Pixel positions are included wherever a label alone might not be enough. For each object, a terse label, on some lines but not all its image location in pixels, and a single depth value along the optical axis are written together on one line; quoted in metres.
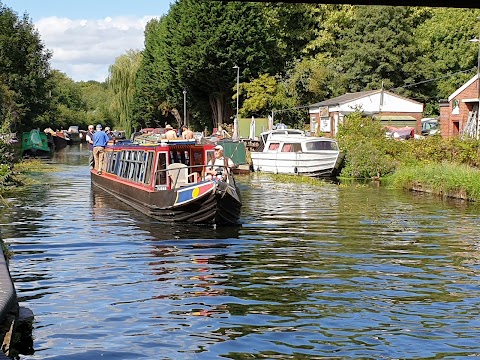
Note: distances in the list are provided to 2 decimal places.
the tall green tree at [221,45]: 63.59
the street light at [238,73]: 60.89
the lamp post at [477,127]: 38.09
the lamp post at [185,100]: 71.75
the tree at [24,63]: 61.44
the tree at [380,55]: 67.25
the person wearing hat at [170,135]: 23.65
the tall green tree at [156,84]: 76.19
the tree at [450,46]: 67.06
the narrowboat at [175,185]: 19.42
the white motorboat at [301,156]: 39.19
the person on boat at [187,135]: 24.44
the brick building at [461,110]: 44.41
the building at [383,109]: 54.84
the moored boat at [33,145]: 58.44
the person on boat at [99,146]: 33.66
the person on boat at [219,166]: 19.55
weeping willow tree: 89.19
